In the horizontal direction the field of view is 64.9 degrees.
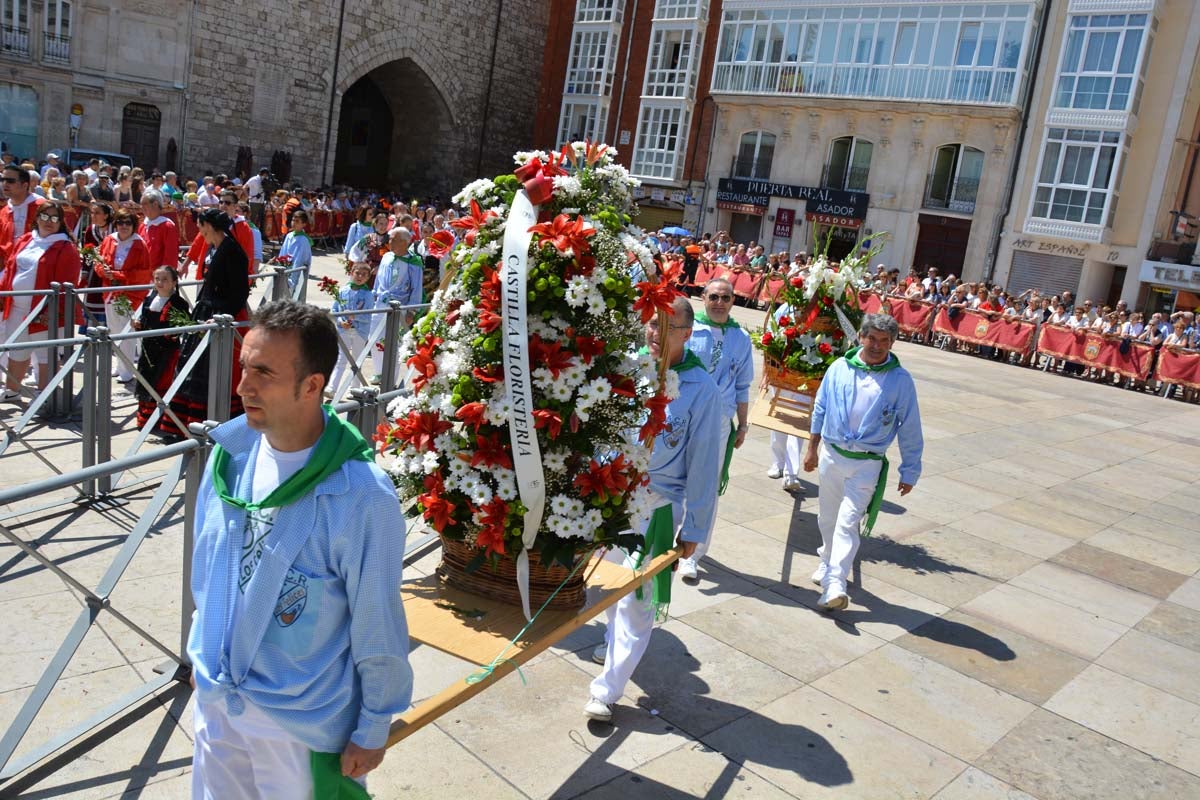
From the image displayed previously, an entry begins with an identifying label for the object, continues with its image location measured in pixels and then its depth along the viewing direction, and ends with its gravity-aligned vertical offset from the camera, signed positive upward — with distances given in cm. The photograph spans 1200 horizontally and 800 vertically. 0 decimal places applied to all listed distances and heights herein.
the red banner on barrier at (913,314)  2402 -67
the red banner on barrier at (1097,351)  2061 -83
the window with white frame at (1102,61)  2706 +725
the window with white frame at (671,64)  3772 +753
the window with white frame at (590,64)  4072 +763
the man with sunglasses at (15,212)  948 -54
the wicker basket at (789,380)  829 -96
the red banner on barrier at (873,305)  2038 -54
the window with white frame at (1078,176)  2792 +395
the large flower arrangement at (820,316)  824 -36
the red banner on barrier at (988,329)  2234 -77
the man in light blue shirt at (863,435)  616 -100
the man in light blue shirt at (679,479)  445 -109
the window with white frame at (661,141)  3791 +439
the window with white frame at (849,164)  3269 +388
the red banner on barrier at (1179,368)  1983 -89
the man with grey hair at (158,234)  984 -56
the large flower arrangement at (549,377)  323 -49
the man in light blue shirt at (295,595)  247 -103
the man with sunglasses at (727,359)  692 -73
